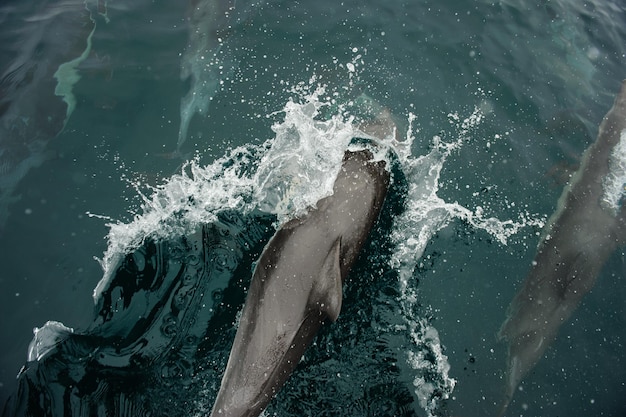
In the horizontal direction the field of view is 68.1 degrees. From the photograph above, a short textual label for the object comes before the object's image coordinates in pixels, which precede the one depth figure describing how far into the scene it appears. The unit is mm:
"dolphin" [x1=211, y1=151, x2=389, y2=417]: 5086
